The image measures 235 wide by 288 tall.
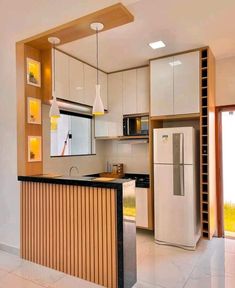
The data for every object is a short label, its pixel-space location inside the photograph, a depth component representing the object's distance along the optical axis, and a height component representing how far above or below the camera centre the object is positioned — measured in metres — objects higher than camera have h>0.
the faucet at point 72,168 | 4.11 -0.40
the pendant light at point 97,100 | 2.53 +0.49
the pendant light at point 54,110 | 2.73 +0.42
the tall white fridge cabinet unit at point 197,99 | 3.52 +0.70
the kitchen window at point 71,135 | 4.05 +0.21
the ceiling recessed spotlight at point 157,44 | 3.33 +1.44
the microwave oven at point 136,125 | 4.12 +0.36
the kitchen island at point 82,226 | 2.33 -0.88
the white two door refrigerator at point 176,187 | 3.41 -0.63
